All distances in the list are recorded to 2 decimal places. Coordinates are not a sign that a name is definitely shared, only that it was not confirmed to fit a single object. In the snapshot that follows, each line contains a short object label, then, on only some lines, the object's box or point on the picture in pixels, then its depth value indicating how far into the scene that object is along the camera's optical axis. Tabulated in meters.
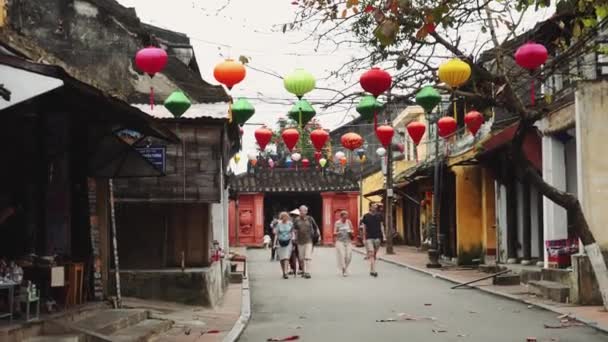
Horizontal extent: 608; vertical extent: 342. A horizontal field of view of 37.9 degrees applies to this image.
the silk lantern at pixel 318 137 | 16.31
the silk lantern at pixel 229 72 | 11.62
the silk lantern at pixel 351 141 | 17.92
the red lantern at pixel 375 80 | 11.48
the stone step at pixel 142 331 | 11.08
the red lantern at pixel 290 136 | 15.97
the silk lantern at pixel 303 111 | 12.75
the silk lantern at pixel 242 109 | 13.14
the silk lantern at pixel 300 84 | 11.70
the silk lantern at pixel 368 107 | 12.85
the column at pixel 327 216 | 49.53
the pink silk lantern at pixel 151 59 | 11.54
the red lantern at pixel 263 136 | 16.02
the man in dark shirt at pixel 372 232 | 24.03
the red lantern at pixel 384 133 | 15.48
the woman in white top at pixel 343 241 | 23.72
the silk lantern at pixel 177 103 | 12.95
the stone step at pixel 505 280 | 20.11
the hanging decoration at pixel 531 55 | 11.14
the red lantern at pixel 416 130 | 14.95
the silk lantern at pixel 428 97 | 12.37
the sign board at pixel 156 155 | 14.35
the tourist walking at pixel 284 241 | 23.34
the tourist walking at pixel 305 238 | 23.41
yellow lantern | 11.43
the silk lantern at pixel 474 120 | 15.73
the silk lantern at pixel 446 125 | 15.95
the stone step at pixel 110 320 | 11.07
